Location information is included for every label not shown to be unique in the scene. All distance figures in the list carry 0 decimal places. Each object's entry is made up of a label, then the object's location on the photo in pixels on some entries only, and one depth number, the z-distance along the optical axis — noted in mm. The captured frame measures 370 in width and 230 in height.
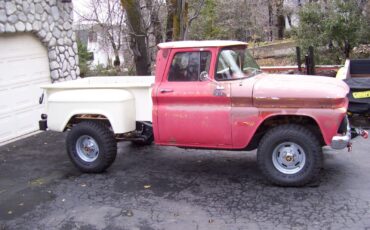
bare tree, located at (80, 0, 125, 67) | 16230
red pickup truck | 5727
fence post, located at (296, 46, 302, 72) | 12019
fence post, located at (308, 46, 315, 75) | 11321
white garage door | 9633
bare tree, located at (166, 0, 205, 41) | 11992
